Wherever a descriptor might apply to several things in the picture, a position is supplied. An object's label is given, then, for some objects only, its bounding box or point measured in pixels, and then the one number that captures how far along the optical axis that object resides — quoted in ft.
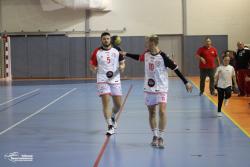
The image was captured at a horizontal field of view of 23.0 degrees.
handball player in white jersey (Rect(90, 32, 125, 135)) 39.88
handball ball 44.49
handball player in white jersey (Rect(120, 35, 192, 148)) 35.04
